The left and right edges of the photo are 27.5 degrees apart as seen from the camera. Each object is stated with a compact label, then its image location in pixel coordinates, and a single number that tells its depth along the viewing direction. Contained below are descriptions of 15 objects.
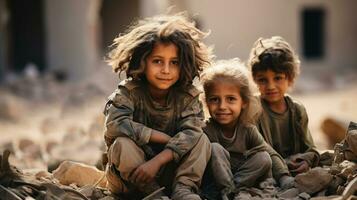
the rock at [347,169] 3.82
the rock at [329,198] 3.60
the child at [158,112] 3.61
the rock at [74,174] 4.39
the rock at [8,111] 12.04
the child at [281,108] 4.58
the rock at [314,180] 3.82
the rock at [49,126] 10.47
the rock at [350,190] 3.43
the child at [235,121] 4.01
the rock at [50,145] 7.90
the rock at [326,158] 4.59
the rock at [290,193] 3.80
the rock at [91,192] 3.84
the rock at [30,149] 7.60
